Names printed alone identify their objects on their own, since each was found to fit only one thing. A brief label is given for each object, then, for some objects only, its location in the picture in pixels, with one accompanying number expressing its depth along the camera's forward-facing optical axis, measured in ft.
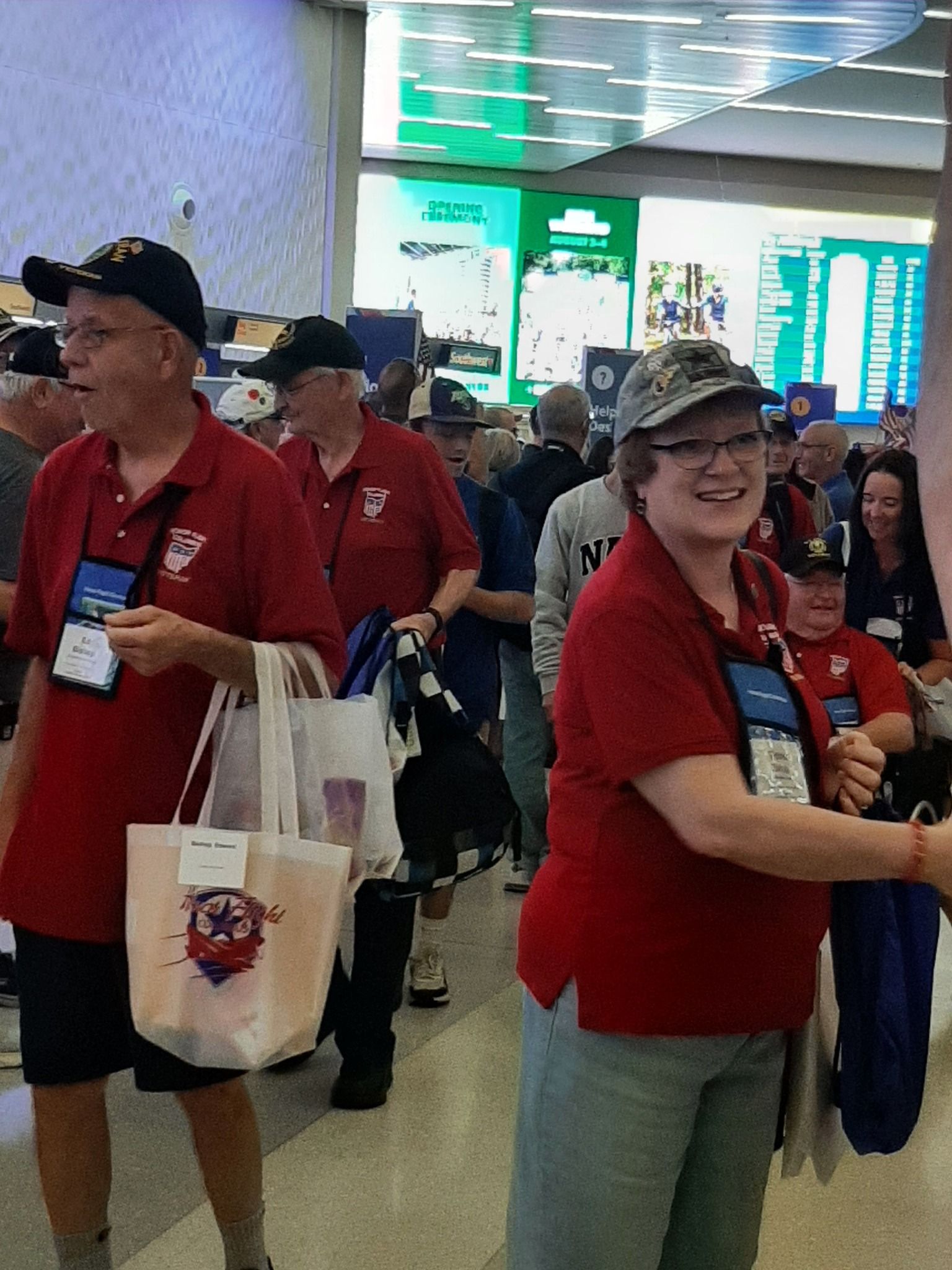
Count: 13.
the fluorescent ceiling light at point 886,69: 45.14
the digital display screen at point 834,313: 65.87
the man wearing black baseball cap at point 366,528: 12.68
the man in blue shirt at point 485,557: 16.05
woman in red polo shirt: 5.81
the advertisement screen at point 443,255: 63.36
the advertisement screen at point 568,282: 64.18
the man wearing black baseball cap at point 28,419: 12.86
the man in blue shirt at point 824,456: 32.01
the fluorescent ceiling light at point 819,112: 53.62
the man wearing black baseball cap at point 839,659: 13.43
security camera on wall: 33.32
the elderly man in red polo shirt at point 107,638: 7.72
